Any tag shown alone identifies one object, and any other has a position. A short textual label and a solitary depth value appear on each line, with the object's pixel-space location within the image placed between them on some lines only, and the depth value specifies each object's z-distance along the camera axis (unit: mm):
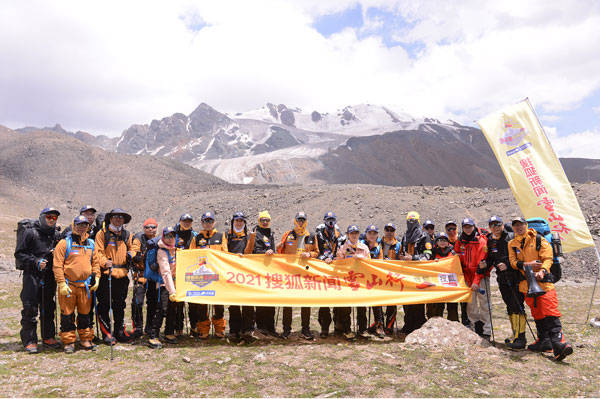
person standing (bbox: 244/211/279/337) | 7898
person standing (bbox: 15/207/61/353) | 6730
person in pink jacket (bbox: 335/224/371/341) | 7834
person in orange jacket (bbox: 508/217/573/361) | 6568
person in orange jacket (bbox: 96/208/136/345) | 7180
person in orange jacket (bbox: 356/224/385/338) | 7919
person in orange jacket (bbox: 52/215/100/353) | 6617
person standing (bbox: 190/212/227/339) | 7684
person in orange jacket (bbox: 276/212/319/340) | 7789
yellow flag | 9094
